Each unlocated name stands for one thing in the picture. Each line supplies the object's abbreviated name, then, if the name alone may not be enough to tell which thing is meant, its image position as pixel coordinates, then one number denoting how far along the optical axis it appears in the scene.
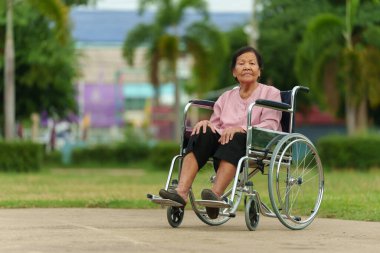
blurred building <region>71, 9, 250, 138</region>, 78.88
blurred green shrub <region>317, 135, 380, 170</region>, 28.42
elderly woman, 8.94
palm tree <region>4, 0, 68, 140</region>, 28.48
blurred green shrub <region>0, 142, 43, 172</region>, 27.17
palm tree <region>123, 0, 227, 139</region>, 39.72
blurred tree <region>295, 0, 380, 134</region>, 33.69
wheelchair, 8.82
